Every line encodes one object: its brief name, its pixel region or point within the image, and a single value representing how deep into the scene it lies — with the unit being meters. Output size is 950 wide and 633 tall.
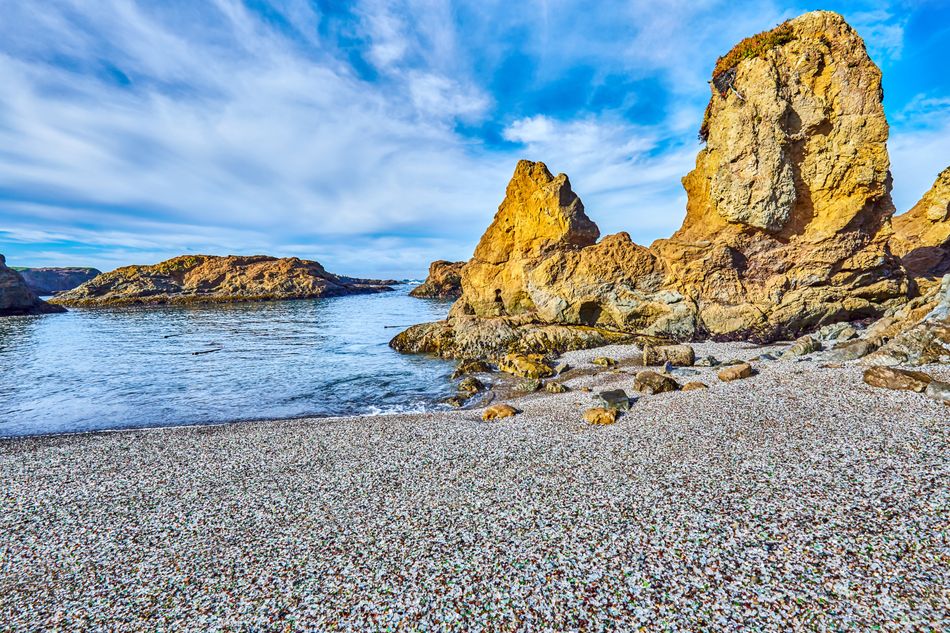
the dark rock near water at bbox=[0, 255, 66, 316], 55.62
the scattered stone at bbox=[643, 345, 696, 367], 16.05
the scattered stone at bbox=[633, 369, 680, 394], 11.67
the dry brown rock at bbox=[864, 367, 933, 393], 8.39
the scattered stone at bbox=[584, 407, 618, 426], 9.47
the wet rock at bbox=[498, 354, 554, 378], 17.02
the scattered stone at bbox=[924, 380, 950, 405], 7.78
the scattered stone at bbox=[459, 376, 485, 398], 15.11
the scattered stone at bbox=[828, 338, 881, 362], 12.51
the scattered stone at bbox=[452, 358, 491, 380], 17.98
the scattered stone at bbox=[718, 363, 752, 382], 11.80
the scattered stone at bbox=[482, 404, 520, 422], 11.16
